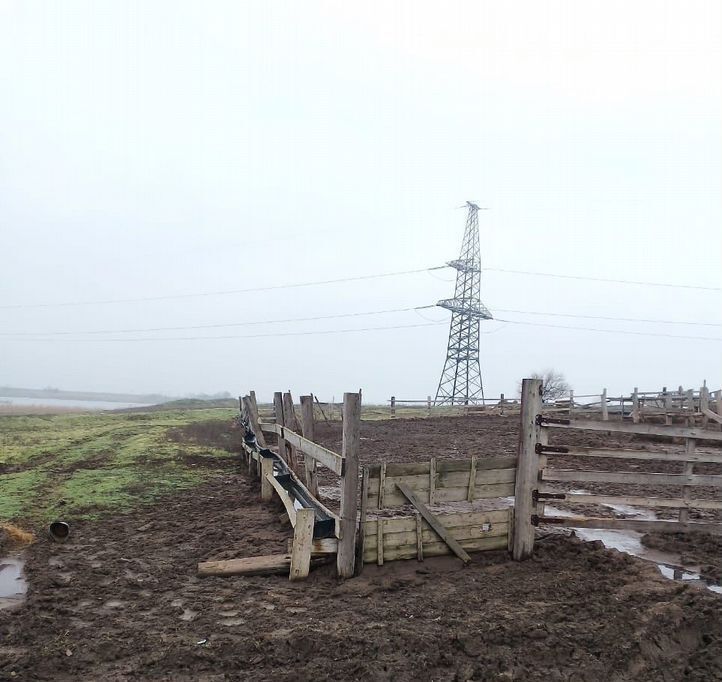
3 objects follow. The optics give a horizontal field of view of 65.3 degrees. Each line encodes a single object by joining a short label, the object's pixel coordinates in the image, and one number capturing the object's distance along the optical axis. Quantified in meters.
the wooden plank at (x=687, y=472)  7.22
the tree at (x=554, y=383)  59.31
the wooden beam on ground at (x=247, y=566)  6.09
